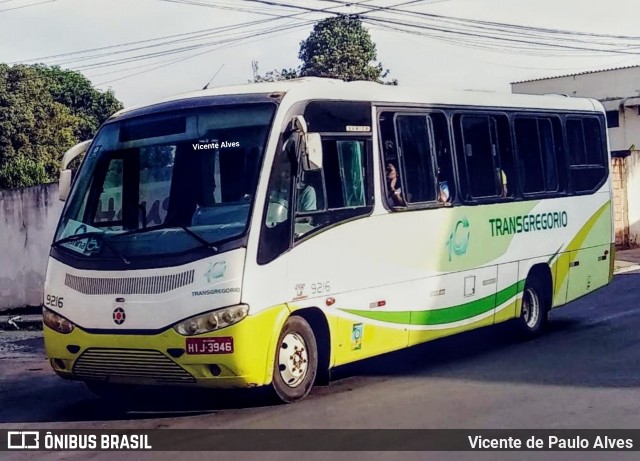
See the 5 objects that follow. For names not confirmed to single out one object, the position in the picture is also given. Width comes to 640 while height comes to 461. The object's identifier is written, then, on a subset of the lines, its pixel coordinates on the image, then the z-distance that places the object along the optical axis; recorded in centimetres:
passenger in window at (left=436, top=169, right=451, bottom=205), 1112
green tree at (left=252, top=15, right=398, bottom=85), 5028
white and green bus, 852
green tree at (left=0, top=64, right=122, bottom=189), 4166
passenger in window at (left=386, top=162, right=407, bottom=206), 1031
